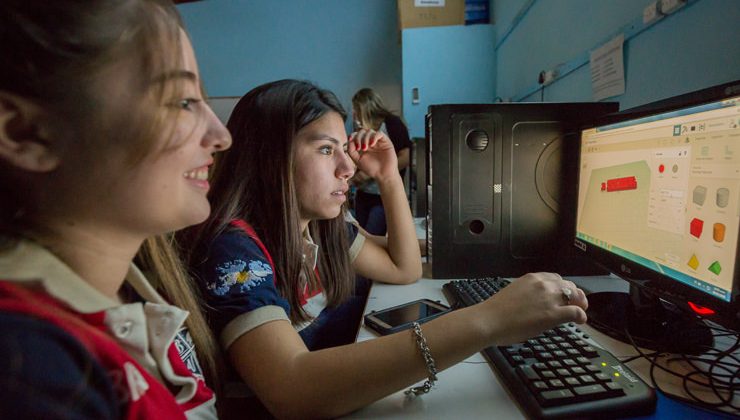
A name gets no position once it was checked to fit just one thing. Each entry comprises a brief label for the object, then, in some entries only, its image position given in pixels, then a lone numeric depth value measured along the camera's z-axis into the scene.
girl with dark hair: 0.51
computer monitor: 0.48
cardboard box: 2.57
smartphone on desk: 0.70
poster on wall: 1.04
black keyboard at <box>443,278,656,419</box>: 0.44
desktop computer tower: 0.94
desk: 0.46
